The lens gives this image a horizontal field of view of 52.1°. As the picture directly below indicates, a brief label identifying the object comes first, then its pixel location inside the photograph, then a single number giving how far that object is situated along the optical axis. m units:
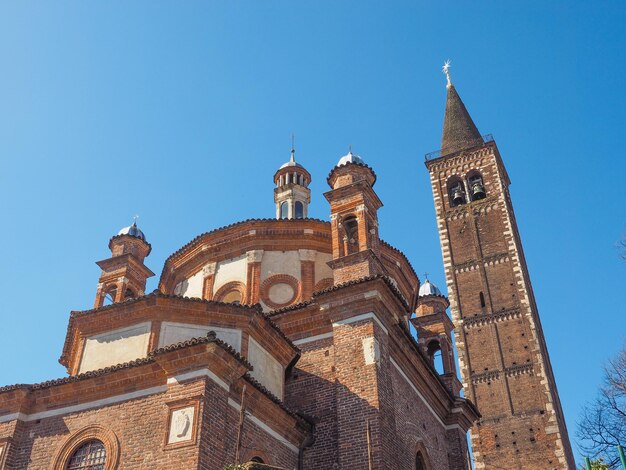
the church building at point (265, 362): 12.30
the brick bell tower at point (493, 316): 35.66
